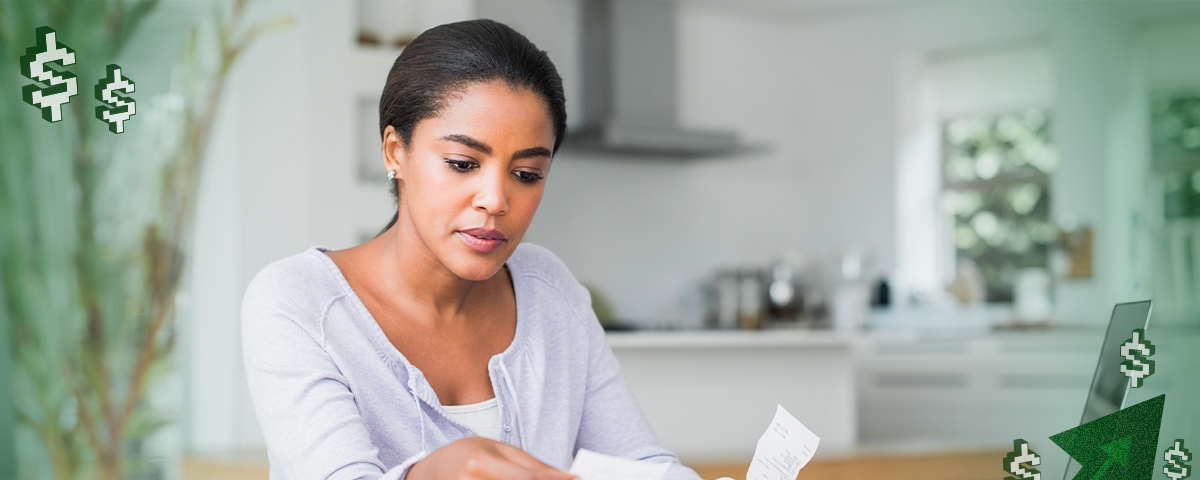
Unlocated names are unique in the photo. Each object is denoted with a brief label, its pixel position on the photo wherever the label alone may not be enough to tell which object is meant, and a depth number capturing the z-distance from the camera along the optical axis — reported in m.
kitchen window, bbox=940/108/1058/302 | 4.91
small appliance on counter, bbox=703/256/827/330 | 5.04
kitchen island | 3.23
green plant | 1.68
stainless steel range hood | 4.79
